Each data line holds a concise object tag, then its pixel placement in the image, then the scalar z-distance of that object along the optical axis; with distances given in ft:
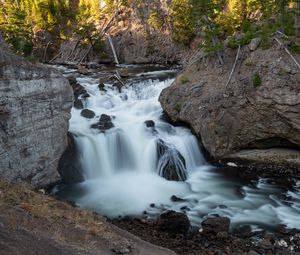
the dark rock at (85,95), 73.67
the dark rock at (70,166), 53.78
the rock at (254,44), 63.72
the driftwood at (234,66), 63.62
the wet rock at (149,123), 65.51
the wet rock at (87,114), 66.18
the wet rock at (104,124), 62.49
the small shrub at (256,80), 59.26
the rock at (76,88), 75.01
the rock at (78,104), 69.78
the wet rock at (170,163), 56.39
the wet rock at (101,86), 78.30
